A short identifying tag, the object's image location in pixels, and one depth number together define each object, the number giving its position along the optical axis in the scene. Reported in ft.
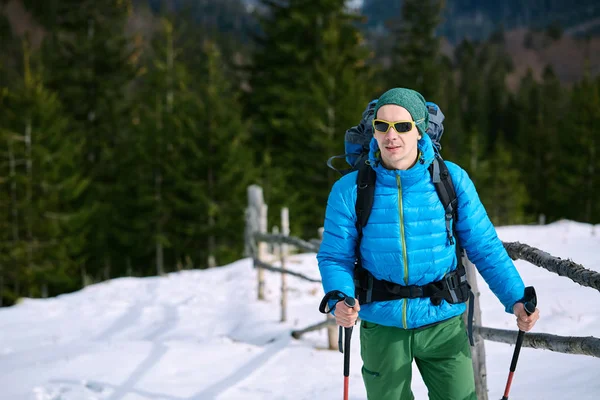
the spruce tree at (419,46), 115.96
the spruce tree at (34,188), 64.75
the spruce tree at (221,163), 67.21
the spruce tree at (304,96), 71.15
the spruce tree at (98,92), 81.66
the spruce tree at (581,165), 112.57
